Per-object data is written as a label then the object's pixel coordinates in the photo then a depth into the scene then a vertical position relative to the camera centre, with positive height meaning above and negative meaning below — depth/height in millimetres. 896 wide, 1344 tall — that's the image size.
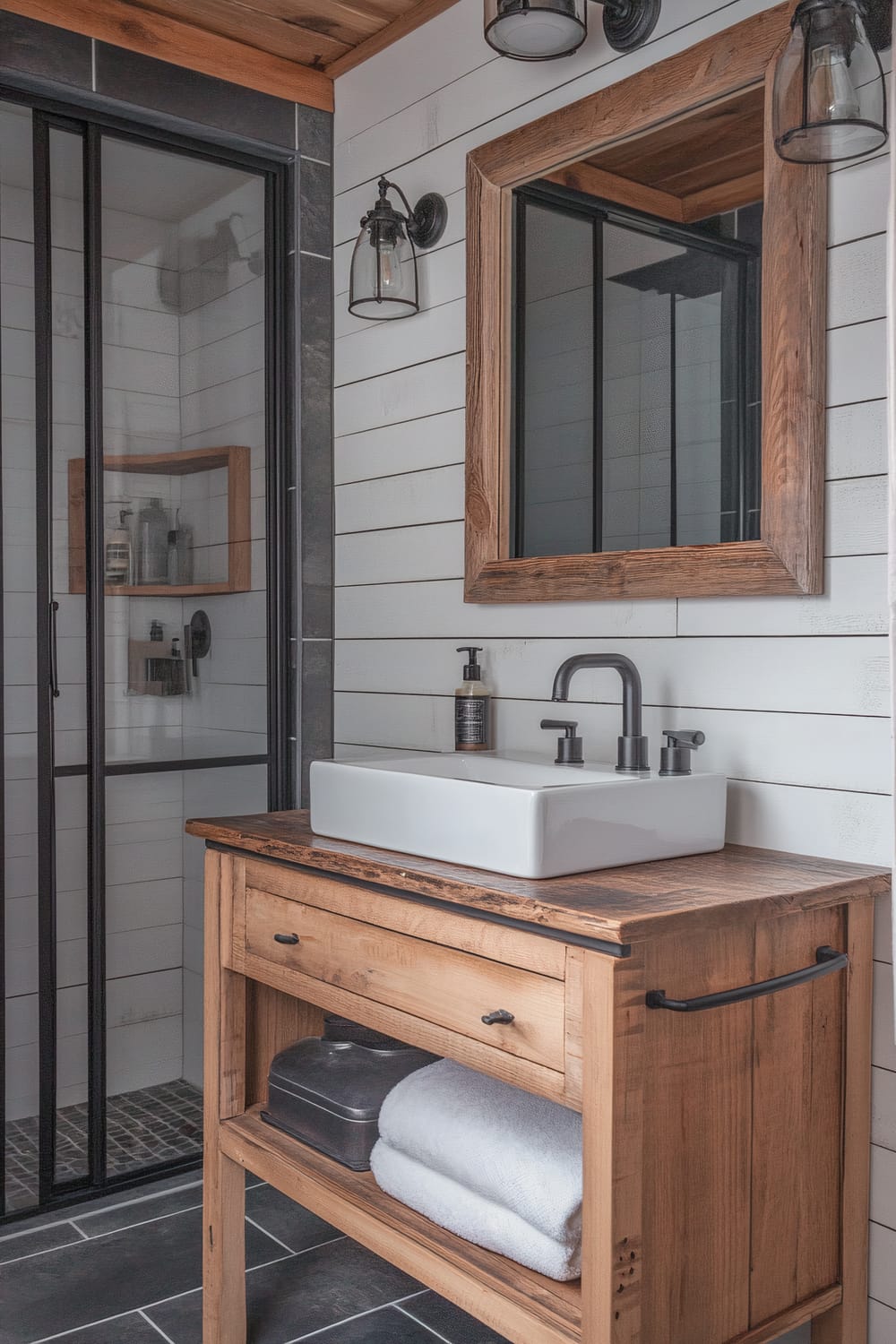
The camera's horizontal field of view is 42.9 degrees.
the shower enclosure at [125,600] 2174 +100
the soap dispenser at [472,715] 1985 -113
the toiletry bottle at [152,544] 2312 +215
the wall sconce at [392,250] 2188 +773
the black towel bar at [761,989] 1166 -370
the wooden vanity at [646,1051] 1150 -454
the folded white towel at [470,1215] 1264 -677
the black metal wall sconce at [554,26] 1689 +940
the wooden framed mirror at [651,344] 1535 +469
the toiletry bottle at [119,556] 2273 +187
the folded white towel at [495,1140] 1266 -592
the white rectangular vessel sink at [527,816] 1322 -209
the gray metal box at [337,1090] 1604 -645
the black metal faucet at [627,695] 1586 -65
